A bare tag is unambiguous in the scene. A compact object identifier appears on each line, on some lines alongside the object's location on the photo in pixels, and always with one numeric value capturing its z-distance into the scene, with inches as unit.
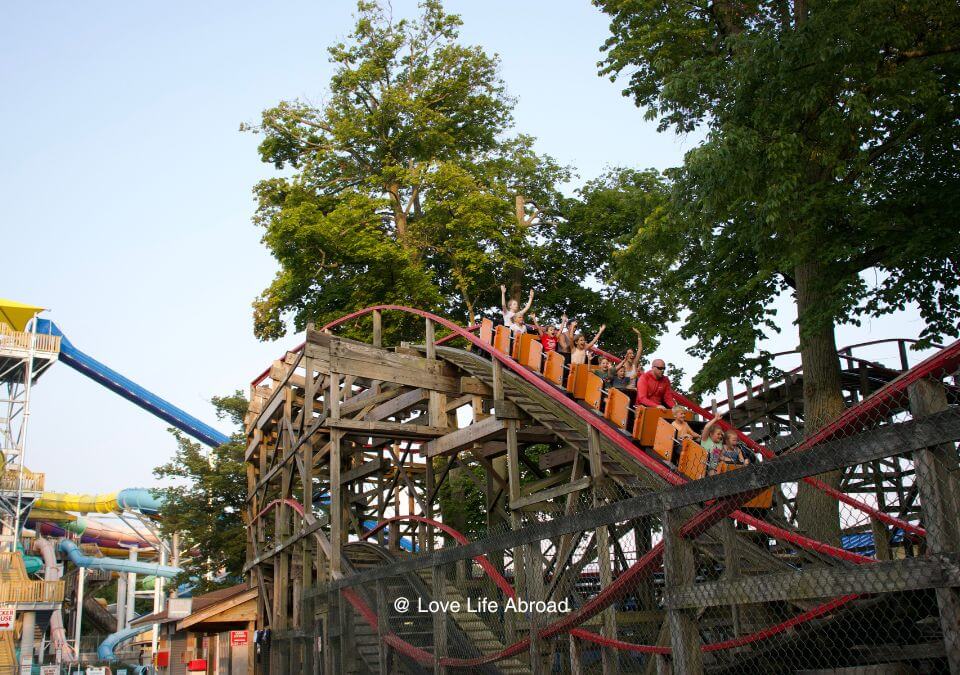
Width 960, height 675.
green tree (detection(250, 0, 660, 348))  1011.3
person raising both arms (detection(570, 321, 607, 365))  607.8
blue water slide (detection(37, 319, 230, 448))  2176.4
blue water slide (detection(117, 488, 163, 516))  2224.4
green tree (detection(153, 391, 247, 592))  1087.6
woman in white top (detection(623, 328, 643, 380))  593.9
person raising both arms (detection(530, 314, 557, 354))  635.5
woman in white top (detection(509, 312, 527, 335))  649.6
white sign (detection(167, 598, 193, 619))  1024.2
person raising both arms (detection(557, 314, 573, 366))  624.4
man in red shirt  519.8
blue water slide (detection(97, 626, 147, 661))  2111.2
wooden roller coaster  193.5
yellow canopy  1877.5
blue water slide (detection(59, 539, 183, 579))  2252.7
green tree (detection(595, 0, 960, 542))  565.0
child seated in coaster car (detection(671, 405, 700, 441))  486.6
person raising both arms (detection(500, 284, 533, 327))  668.7
